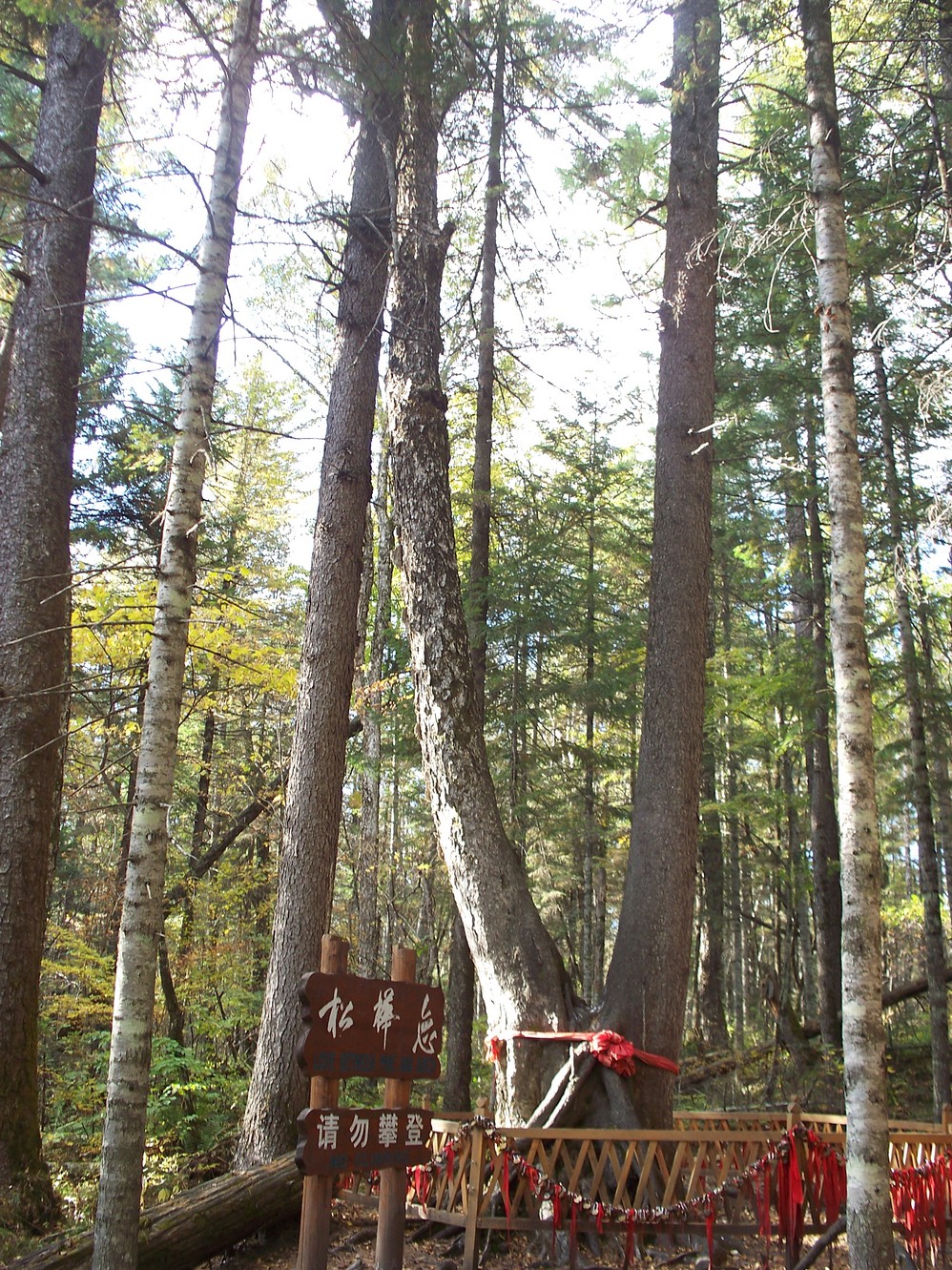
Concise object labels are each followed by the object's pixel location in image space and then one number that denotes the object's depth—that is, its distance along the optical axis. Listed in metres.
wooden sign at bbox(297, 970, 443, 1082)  4.51
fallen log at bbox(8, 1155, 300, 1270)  4.97
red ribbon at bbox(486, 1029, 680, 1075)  6.37
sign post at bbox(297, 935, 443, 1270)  4.35
